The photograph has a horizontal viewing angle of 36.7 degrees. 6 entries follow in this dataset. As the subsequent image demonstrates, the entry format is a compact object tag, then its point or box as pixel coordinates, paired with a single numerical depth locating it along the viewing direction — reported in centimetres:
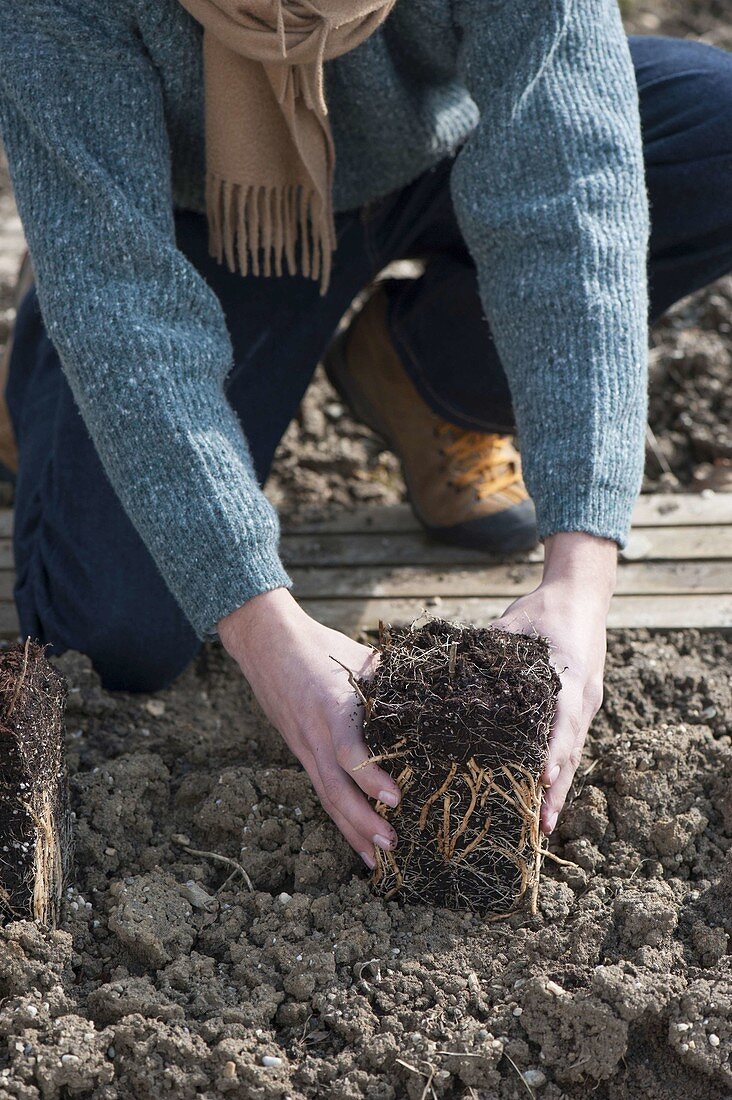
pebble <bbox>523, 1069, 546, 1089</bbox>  128
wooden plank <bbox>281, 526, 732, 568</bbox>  227
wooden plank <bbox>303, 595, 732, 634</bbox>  209
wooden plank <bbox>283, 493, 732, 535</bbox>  235
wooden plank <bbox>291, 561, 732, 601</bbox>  218
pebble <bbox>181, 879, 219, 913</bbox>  147
